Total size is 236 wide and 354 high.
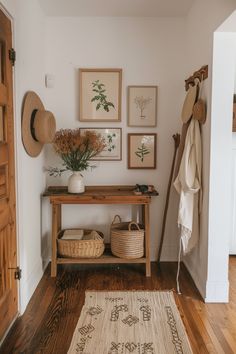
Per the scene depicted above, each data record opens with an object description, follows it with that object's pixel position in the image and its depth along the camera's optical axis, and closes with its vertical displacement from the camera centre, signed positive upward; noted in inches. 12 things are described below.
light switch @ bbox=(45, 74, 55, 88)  128.8 +27.9
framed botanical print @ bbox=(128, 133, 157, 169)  133.2 +0.6
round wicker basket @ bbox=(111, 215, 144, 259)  118.7 -33.3
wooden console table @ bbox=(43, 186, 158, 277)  118.2 -18.5
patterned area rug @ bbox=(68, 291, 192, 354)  78.2 -46.2
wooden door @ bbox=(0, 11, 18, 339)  81.3 -9.7
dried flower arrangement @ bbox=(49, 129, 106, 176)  118.5 +1.8
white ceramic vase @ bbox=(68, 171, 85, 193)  122.0 -12.2
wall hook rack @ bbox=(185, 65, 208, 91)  101.2 +25.3
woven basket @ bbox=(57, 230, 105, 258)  118.5 -35.1
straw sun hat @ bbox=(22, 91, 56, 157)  99.0 +8.4
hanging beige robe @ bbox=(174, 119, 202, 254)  105.7 -11.0
